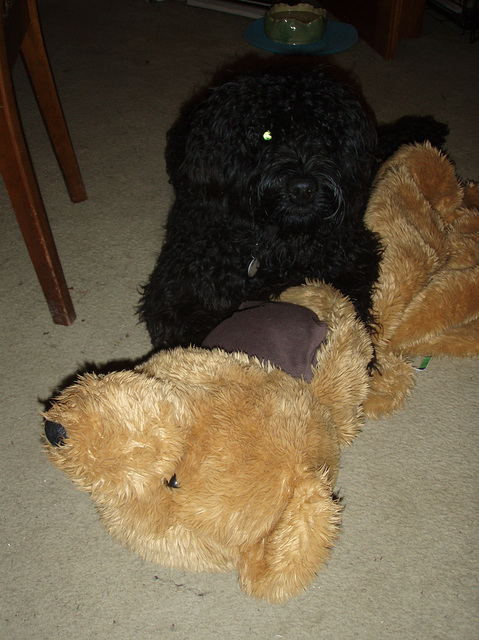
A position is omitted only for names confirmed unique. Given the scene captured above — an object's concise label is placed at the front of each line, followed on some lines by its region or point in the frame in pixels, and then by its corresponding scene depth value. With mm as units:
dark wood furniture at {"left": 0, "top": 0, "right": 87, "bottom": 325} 1176
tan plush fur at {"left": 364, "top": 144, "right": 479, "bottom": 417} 1294
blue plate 2424
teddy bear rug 724
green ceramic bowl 2377
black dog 1119
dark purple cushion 908
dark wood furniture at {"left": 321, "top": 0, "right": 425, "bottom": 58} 2434
